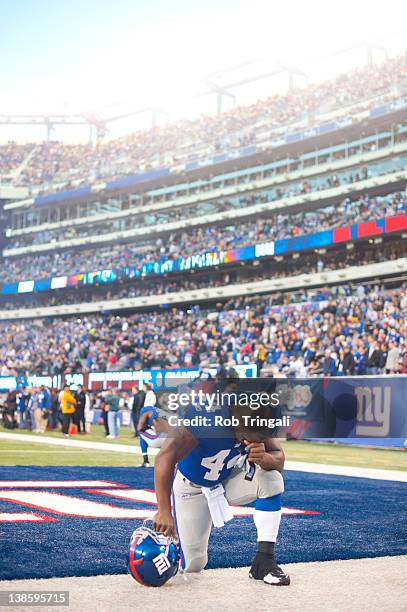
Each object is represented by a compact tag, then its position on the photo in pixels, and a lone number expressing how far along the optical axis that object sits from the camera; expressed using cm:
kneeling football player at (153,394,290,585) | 495
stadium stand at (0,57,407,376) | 3700
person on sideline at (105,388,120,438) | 2488
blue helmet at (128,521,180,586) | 486
